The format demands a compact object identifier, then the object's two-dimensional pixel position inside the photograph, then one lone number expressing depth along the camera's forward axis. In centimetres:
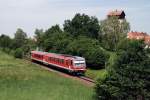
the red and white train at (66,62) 3425
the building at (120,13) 7959
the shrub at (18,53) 6702
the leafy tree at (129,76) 1919
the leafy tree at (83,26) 6638
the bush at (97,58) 4037
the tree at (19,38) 8965
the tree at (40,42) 6881
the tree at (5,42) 9057
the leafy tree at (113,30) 5644
